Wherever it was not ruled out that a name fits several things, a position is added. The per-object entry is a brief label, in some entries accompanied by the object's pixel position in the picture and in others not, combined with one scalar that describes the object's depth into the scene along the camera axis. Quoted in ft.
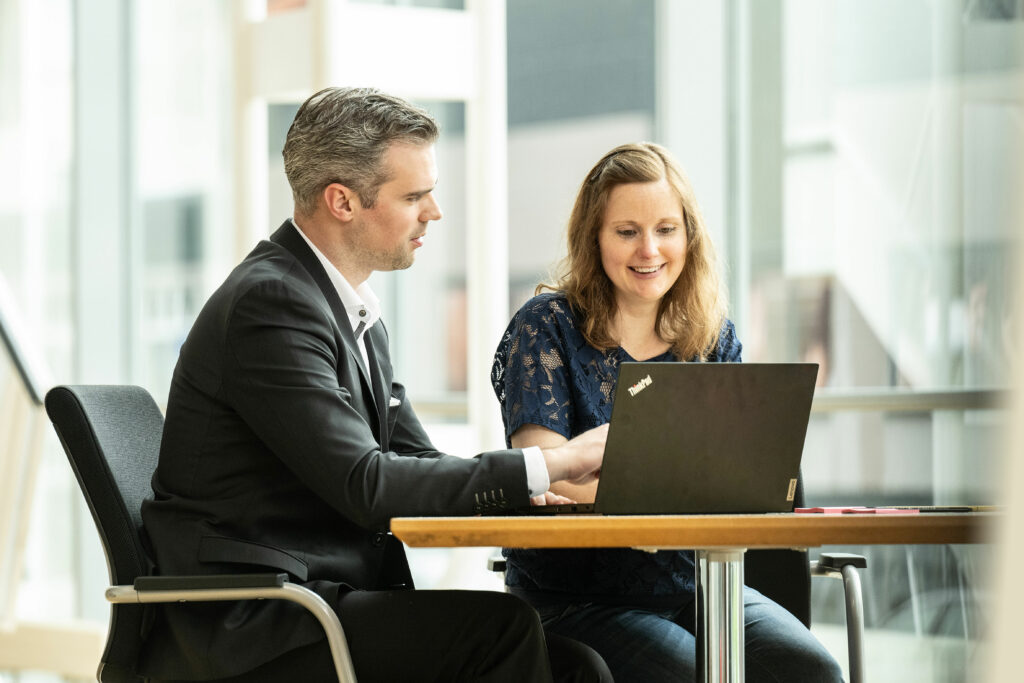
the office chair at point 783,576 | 15.97
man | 13.81
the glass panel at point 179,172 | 32.08
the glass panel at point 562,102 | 22.70
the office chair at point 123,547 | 13.59
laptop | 13.22
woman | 14.95
